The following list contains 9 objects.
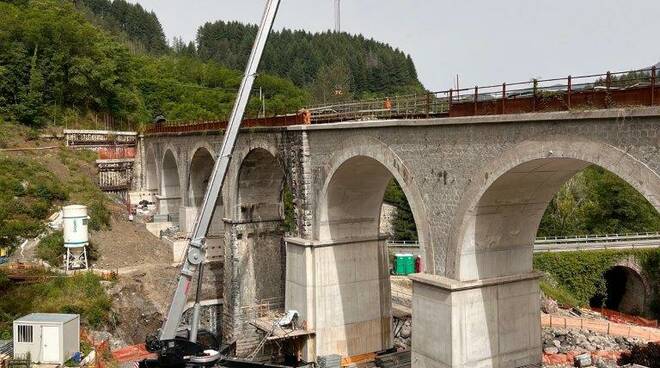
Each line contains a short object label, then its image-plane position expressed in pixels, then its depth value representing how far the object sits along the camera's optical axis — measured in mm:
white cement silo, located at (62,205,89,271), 34125
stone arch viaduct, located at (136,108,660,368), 15734
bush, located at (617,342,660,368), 26438
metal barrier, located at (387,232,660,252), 47094
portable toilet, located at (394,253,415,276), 41750
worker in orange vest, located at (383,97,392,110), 22673
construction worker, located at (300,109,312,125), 26547
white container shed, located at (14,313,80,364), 22000
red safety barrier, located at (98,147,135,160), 59438
